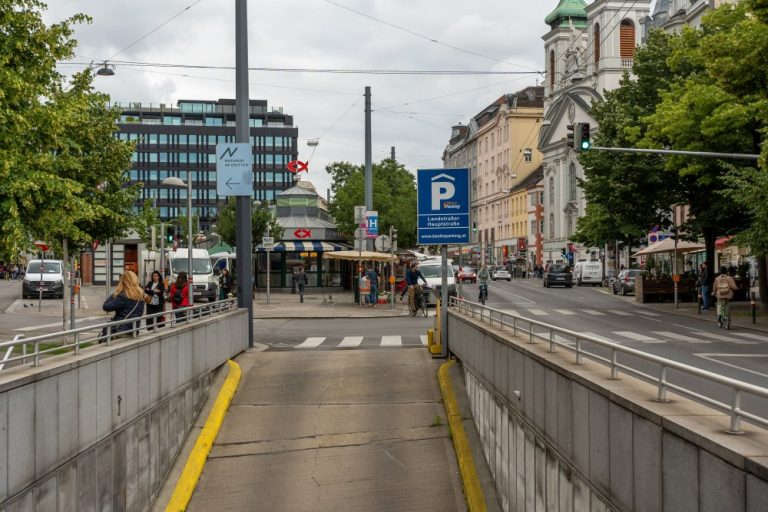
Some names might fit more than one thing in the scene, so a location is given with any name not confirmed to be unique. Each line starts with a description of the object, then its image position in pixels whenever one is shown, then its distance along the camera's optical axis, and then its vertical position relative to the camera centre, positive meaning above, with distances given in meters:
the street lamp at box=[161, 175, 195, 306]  20.13 +1.43
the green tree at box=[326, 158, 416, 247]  65.34 +4.81
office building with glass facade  135.25 +15.43
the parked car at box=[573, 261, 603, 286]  69.76 -0.65
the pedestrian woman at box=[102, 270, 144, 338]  13.66 -0.43
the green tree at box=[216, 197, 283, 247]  53.78 +2.54
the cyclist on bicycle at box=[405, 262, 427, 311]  32.09 -0.58
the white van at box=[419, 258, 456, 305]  40.34 -0.29
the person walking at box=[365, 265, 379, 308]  37.75 -0.78
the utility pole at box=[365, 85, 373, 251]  38.03 +4.39
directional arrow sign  21.12 +2.11
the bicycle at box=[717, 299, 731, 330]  26.86 -1.39
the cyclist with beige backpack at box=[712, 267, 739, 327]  26.17 -0.80
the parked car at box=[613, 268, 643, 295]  51.44 -0.98
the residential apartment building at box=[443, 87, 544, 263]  115.06 +13.10
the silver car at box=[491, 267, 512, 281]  81.94 -0.79
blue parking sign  18.33 +1.12
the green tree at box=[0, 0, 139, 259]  17.67 +2.58
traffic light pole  22.39 +2.63
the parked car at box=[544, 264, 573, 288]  62.41 -0.76
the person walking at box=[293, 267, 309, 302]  41.75 -0.64
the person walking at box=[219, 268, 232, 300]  34.31 -0.61
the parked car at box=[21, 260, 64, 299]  45.84 -0.54
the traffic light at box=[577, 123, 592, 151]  26.36 +3.40
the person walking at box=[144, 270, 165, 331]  17.42 -0.43
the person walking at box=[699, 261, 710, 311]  34.19 -0.78
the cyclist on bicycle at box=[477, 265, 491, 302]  39.62 -0.66
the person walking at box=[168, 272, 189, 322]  19.39 -0.51
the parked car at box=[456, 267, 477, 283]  75.00 -0.85
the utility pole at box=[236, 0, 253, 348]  20.95 +2.73
